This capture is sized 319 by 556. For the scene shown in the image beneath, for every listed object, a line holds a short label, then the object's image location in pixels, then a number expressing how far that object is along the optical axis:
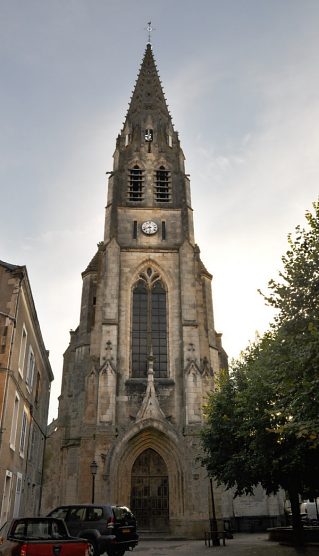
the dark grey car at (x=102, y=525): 12.07
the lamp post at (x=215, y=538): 18.84
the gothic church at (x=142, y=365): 24.52
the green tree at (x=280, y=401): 11.55
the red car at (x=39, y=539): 7.77
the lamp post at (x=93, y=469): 21.19
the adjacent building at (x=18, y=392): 16.08
